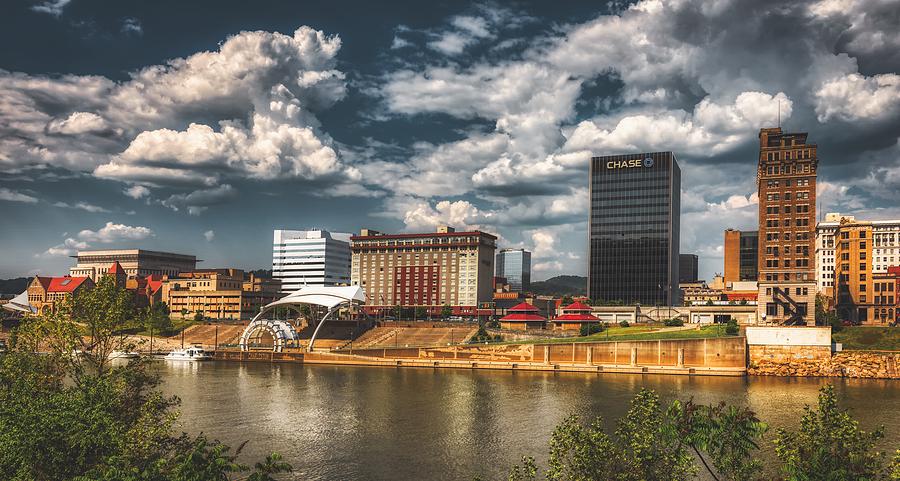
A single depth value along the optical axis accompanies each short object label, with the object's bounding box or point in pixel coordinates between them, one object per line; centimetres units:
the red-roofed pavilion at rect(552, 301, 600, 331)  16400
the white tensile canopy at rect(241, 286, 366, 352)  16138
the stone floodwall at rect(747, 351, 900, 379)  11325
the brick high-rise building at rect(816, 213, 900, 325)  15825
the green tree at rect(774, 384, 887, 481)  2544
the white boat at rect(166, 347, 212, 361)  14885
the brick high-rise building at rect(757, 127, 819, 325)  13225
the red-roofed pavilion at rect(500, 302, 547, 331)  17112
